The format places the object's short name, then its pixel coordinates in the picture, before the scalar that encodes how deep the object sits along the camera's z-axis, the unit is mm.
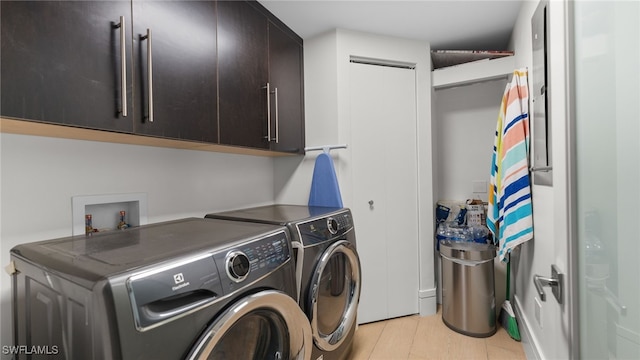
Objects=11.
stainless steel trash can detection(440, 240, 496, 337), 1953
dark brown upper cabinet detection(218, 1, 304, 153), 1385
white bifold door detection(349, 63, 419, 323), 2117
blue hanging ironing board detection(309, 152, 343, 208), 1949
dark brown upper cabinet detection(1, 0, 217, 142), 712
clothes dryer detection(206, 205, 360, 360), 1251
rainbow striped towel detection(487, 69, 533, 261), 1536
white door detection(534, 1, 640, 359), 651
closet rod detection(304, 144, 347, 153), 1984
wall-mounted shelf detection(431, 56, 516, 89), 2098
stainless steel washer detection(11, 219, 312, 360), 599
